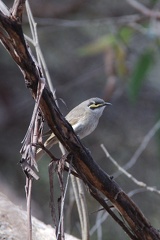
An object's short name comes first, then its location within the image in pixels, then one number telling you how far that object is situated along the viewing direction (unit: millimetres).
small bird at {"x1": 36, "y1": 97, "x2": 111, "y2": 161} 5652
